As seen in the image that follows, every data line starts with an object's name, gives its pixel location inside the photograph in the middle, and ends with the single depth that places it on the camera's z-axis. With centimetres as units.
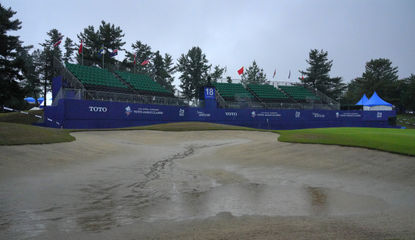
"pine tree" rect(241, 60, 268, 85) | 8281
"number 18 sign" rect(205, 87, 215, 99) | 3453
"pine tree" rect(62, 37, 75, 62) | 6982
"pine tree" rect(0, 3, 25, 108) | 3245
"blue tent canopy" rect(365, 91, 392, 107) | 4567
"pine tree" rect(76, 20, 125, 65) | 5109
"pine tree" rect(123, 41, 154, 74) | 7038
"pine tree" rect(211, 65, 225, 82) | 8078
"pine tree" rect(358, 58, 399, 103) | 6950
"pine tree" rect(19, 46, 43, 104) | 6366
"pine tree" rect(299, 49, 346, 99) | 6619
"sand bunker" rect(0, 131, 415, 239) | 411
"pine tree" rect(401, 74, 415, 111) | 6038
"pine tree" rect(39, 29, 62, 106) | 5456
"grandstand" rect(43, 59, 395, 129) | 2505
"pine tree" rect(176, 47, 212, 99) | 6400
